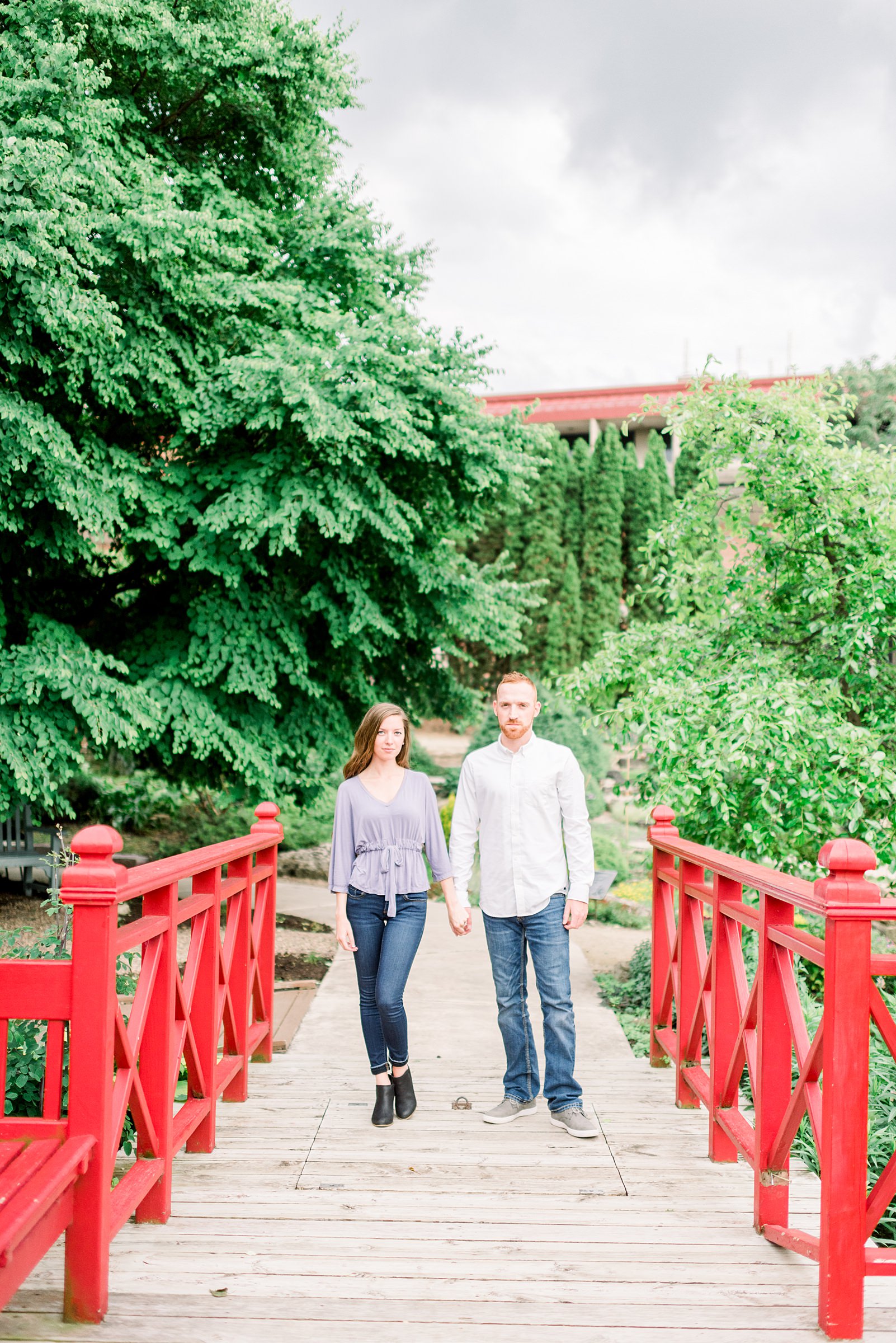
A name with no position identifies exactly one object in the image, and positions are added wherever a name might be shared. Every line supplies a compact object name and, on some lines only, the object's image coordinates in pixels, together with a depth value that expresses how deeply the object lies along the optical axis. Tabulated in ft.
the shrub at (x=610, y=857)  41.60
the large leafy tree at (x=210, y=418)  23.72
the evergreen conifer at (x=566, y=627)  67.41
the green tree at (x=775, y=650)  18.52
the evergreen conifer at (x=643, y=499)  74.79
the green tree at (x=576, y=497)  73.82
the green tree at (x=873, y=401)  57.93
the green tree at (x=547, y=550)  67.67
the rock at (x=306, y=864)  39.99
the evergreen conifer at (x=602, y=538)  71.31
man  12.76
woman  12.75
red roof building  94.79
